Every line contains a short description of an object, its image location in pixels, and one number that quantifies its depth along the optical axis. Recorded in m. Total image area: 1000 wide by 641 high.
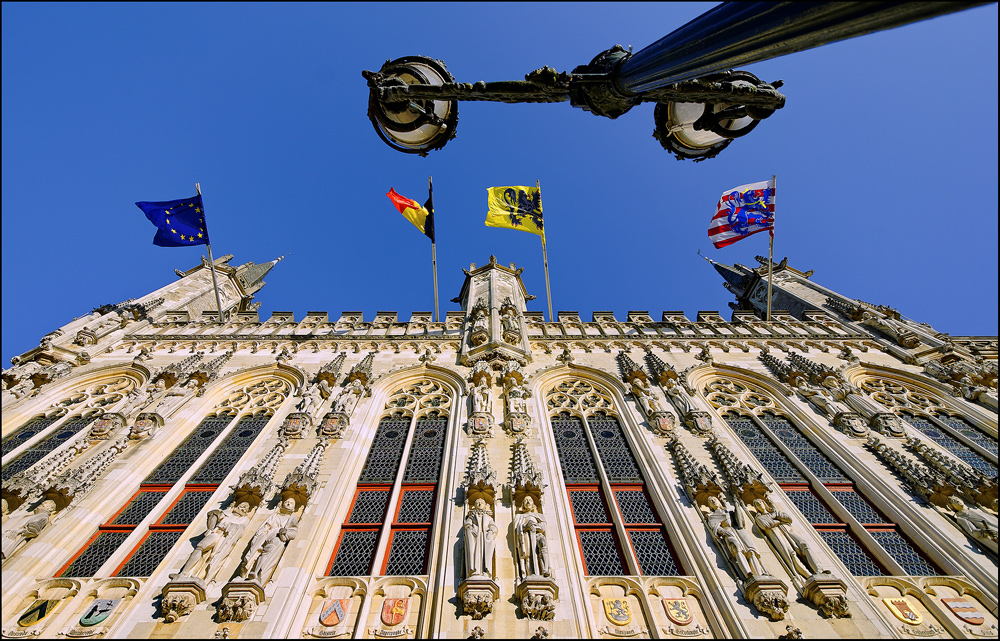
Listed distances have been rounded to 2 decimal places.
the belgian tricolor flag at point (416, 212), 23.89
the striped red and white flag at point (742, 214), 20.39
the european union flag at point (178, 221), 20.89
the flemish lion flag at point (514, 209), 23.53
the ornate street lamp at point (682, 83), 4.50
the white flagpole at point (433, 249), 23.06
